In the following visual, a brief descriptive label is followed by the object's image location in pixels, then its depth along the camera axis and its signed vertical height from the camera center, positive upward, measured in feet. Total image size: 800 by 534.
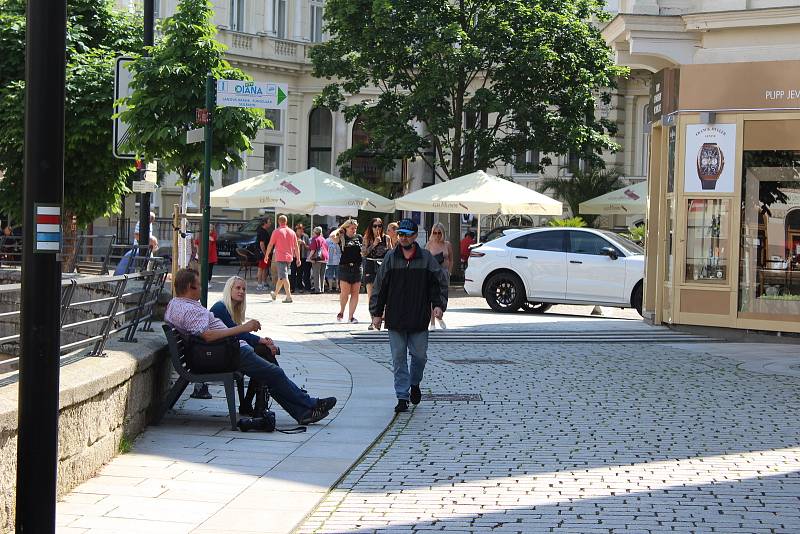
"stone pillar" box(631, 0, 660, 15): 71.05 +13.48
